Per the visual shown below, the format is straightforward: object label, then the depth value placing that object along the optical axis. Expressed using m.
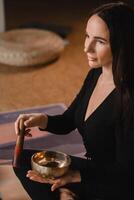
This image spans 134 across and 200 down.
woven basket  3.38
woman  1.56
